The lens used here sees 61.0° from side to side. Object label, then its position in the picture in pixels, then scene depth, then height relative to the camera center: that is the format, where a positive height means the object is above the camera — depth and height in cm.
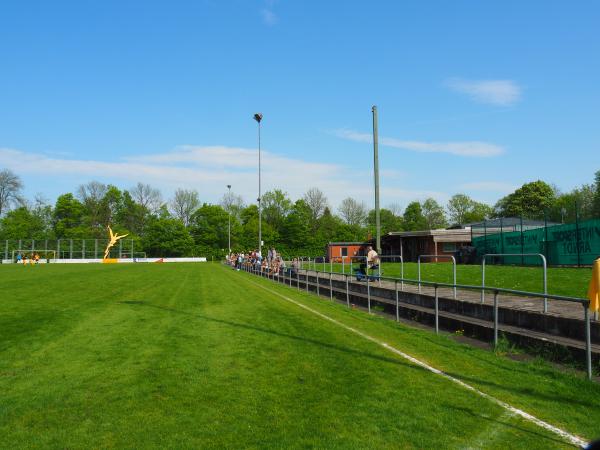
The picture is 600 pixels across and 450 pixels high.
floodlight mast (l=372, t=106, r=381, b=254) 2046 +342
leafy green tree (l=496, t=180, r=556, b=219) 8912 +753
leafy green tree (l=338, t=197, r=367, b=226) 11612 +666
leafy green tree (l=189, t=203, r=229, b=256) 10344 +318
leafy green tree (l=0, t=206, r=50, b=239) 9175 +388
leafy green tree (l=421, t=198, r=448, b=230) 12150 +681
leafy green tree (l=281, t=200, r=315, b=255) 10262 +262
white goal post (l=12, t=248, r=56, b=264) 7600 -152
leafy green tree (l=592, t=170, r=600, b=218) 5563 +533
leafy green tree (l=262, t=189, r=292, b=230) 11594 +804
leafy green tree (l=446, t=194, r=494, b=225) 11381 +717
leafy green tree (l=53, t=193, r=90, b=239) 9925 +539
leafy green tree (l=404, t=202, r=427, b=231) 11600 +553
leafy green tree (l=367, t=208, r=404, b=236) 11715 +482
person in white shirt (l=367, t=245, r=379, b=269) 1936 -67
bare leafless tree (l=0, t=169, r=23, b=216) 8969 +1040
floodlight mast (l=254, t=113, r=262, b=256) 4441 +1095
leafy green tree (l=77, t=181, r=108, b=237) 10356 +732
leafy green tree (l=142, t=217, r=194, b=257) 9444 +70
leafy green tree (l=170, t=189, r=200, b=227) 10956 +839
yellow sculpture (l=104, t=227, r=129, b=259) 8096 +7
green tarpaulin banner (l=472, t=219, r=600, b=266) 2067 -13
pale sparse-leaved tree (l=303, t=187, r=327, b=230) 11606 +857
